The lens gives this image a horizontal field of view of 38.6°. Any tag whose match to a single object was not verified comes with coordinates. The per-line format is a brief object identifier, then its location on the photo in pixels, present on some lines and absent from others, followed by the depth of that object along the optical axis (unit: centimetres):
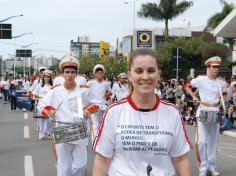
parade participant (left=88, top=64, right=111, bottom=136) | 823
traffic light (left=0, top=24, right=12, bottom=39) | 3026
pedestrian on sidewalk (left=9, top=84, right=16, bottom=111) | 1799
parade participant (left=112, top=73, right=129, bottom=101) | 1081
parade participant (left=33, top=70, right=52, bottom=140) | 911
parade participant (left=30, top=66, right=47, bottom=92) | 994
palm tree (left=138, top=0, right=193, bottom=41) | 3557
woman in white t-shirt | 230
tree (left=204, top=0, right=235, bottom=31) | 3197
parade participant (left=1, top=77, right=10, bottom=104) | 2303
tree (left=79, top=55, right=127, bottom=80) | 3367
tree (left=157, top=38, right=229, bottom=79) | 2954
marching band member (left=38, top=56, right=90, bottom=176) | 445
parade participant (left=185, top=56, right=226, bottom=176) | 577
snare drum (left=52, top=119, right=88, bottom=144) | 427
